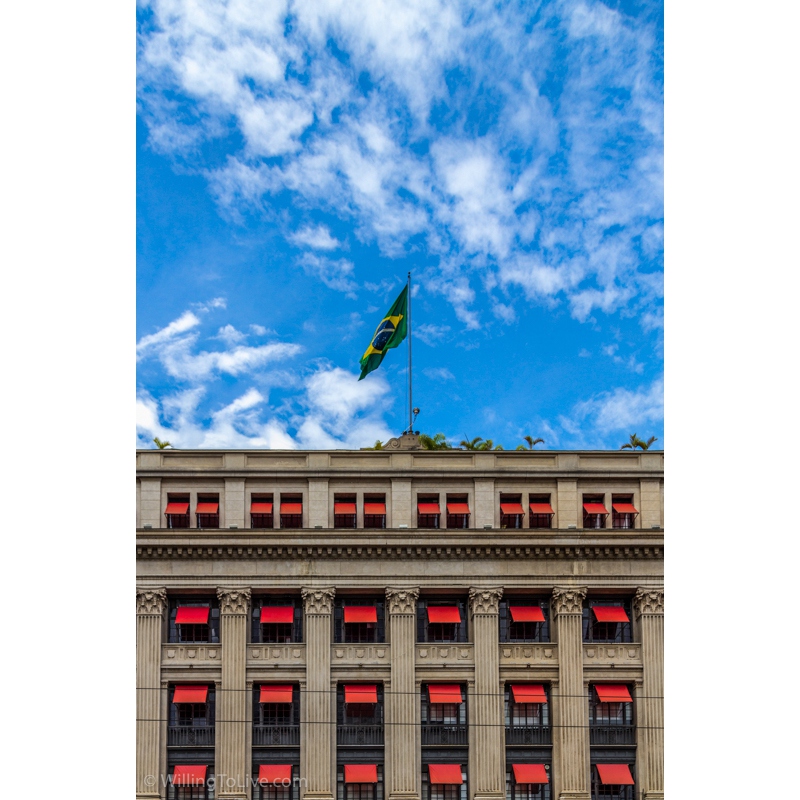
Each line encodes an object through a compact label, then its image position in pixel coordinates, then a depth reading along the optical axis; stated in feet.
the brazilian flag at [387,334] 118.52
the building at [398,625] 109.81
